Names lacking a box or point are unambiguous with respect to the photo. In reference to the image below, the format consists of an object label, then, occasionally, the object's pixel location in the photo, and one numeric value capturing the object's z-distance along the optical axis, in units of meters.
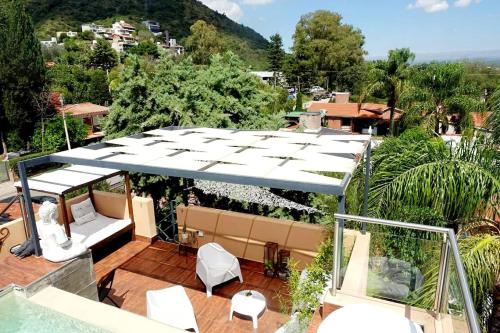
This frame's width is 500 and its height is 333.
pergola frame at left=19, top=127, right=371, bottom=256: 4.52
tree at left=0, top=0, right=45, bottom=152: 30.31
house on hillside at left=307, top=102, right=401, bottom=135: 35.94
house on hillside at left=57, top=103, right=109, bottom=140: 34.78
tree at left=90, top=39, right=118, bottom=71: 59.00
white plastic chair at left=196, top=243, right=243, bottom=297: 6.94
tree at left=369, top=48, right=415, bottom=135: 28.77
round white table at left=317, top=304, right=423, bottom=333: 3.52
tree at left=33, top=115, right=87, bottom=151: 29.75
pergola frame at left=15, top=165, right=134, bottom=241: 7.55
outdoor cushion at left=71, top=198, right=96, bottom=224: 8.80
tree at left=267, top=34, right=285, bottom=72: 60.41
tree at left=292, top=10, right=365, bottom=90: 55.28
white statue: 6.03
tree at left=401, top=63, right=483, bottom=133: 20.73
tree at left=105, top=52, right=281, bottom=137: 11.68
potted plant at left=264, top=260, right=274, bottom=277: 7.71
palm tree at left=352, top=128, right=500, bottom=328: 4.50
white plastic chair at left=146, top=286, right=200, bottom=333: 5.66
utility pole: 27.98
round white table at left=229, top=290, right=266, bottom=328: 6.10
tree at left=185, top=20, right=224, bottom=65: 53.25
